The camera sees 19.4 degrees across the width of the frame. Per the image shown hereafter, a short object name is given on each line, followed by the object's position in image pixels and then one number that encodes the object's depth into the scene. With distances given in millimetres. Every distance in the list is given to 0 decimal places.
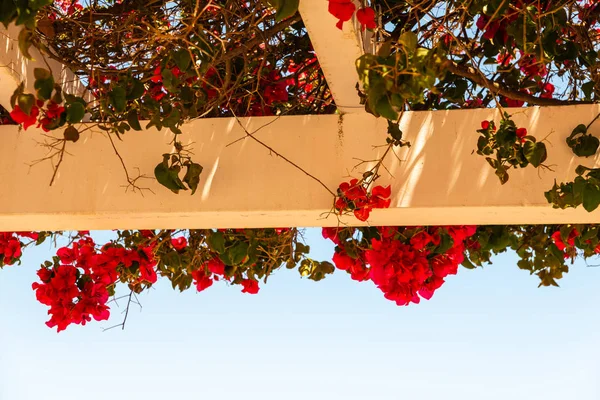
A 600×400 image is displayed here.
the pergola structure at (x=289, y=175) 4047
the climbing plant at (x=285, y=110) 3914
